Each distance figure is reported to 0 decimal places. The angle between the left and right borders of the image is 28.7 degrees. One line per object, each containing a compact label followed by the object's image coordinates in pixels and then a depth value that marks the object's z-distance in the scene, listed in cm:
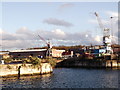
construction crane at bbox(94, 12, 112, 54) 18540
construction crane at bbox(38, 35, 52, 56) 18902
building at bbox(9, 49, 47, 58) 19650
